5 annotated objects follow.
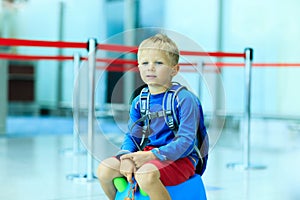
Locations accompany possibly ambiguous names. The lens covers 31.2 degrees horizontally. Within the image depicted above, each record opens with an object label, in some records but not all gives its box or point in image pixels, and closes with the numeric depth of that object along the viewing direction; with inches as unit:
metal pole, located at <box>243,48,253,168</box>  186.5
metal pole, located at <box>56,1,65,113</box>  409.8
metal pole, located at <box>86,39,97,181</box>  150.7
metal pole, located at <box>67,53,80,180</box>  161.5
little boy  80.0
